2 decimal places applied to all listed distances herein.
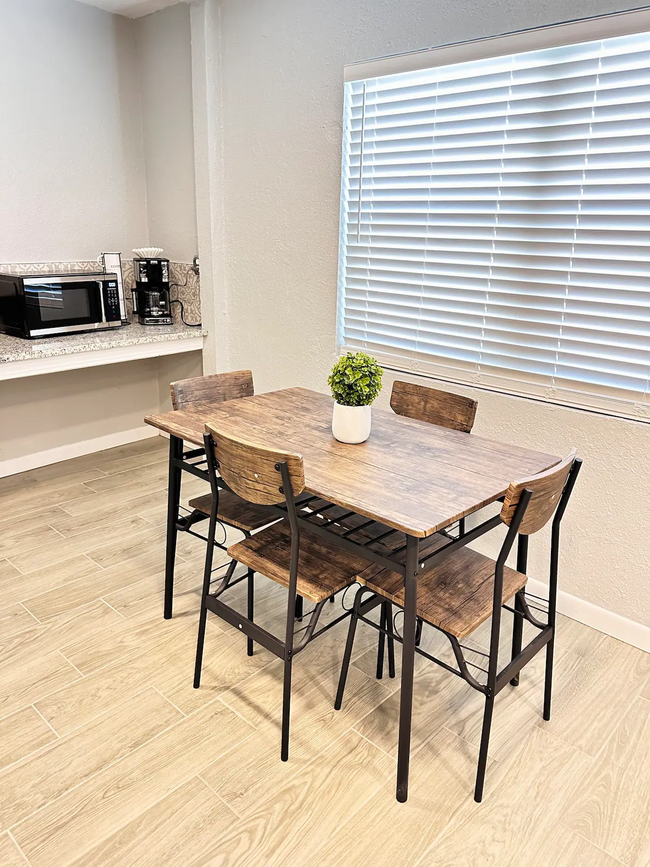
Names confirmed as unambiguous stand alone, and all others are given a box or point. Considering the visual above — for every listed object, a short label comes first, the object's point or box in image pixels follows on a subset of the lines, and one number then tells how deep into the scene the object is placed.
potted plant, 1.98
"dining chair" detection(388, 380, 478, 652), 2.33
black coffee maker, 3.89
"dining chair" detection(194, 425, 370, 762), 1.68
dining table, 1.60
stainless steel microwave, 3.25
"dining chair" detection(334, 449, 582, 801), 1.57
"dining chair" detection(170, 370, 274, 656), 2.20
